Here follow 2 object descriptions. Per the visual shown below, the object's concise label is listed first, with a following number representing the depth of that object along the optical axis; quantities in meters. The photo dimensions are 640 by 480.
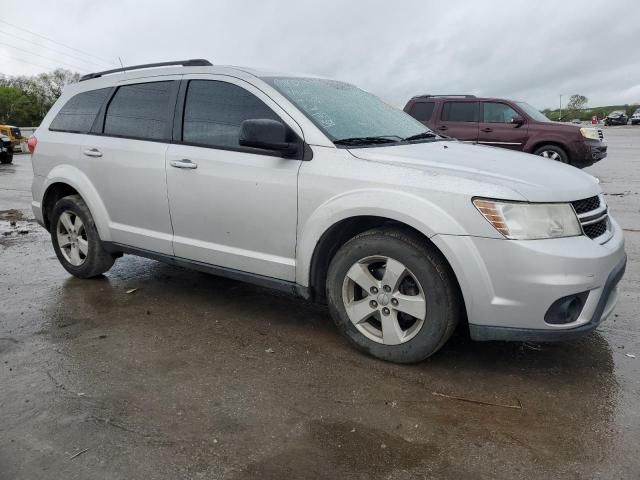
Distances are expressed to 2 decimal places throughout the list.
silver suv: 2.96
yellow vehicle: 30.58
